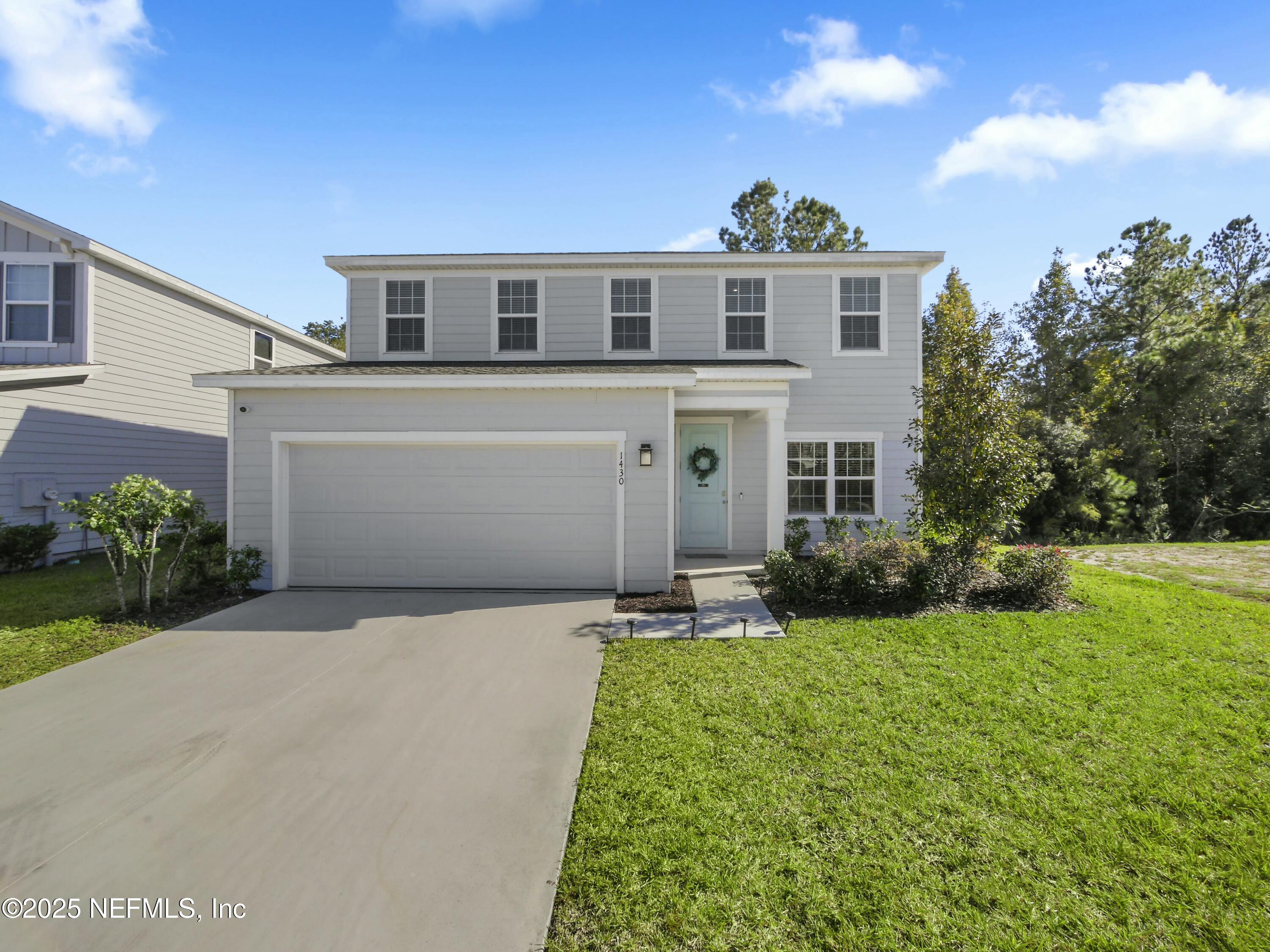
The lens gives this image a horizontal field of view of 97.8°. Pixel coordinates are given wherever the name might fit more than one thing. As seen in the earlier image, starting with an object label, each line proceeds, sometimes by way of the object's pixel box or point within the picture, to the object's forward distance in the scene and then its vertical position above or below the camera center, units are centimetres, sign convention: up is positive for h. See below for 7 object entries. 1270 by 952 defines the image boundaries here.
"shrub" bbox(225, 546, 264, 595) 757 -122
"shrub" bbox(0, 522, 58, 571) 858 -103
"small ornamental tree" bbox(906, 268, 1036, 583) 709 +51
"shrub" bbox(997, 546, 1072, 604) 694 -117
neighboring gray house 922 +208
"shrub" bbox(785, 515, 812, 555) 933 -91
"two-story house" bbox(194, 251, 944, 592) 780 +99
